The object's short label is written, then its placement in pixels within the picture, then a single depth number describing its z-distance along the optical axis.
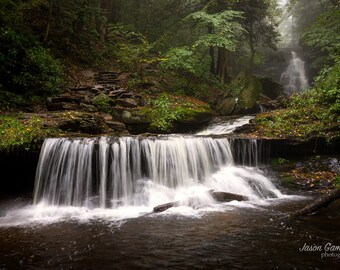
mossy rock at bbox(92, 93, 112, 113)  11.74
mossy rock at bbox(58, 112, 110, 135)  9.12
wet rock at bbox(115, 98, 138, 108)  12.33
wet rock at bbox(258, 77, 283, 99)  20.94
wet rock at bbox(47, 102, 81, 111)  10.82
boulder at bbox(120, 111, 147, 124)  11.09
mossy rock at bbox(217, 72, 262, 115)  15.88
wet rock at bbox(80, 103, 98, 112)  11.31
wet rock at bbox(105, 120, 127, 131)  10.59
